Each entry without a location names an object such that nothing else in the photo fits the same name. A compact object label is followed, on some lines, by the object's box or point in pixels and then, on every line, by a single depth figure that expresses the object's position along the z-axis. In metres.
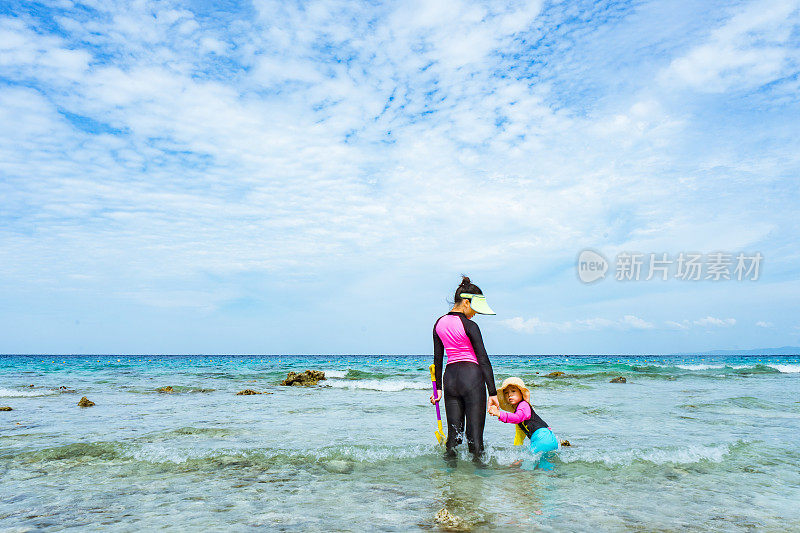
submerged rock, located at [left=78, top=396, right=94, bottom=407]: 13.86
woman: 6.36
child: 6.82
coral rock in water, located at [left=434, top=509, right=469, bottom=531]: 4.27
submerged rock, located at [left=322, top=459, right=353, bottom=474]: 6.52
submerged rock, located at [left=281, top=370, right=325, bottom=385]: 23.91
